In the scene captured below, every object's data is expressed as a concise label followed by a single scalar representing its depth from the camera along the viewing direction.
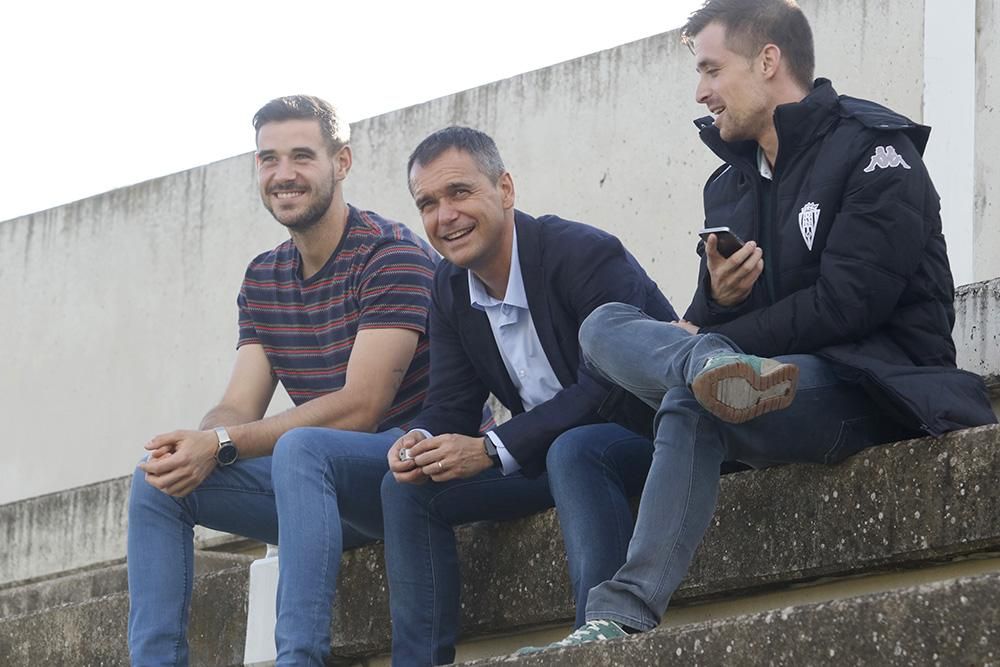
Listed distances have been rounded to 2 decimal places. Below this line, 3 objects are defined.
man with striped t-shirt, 5.97
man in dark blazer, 5.73
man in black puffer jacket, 5.01
